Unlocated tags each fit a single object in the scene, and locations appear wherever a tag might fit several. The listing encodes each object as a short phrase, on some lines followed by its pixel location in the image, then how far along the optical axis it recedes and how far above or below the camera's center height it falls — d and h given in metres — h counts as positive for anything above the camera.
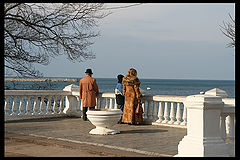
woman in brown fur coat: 14.23 -0.67
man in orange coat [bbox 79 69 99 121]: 14.81 -0.49
